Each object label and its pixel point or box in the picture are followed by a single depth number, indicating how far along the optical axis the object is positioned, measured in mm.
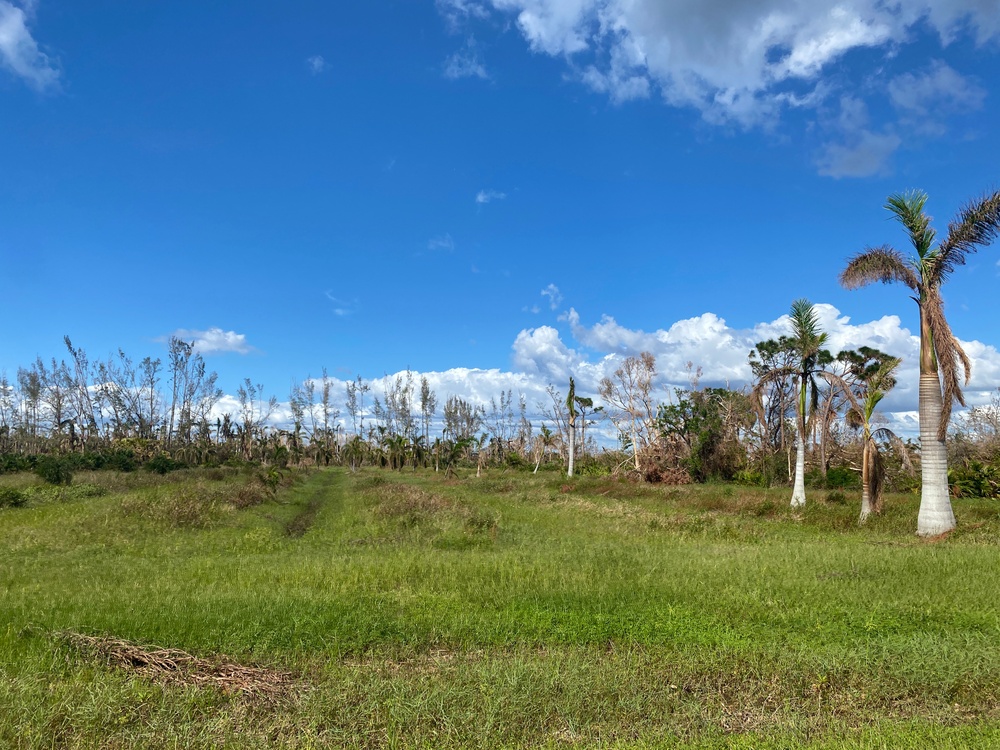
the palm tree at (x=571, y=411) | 47531
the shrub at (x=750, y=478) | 34797
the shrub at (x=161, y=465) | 39644
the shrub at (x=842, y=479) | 32312
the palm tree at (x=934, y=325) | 16688
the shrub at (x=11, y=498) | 21906
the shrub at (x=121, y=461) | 40603
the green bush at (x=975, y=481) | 26242
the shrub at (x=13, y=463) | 34500
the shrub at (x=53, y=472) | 29484
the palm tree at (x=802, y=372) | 24062
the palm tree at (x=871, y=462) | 19391
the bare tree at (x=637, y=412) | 41906
